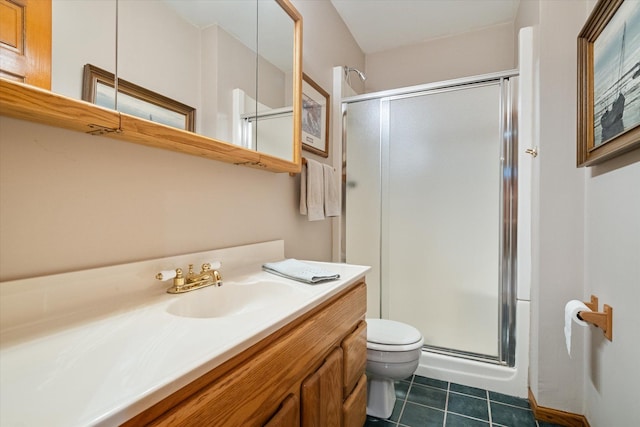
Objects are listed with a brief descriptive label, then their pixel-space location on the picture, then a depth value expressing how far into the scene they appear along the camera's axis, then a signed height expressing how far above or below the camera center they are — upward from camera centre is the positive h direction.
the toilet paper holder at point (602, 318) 1.10 -0.38
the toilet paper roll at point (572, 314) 1.19 -0.40
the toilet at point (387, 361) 1.42 -0.70
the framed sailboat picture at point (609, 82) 0.91 +0.49
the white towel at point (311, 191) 1.59 +0.13
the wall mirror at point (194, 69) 0.71 +0.45
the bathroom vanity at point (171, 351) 0.41 -0.24
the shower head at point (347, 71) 2.24 +1.10
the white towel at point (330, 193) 1.72 +0.13
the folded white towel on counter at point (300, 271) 1.04 -0.21
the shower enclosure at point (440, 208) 1.81 +0.06
